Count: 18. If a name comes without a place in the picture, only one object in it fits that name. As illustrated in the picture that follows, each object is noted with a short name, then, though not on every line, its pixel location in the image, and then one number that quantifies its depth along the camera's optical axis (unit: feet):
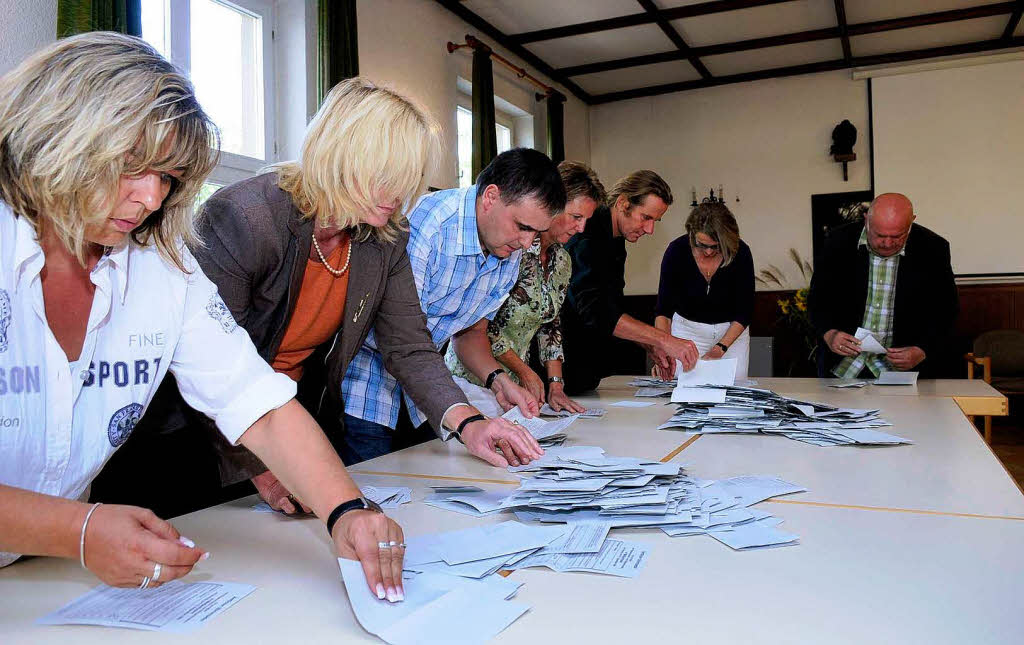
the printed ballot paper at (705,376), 8.51
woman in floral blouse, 8.19
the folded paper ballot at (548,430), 6.16
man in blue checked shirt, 6.52
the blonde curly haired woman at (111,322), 2.76
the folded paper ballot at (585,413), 8.00
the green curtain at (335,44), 13.61
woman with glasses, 12.19
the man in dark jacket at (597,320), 9.79
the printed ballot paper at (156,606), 2.76
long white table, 2.68
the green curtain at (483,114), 18.39
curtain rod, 18.31
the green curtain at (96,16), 9.58
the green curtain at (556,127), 22.45
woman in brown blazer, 4.75
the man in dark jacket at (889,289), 10.79
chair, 20.02
